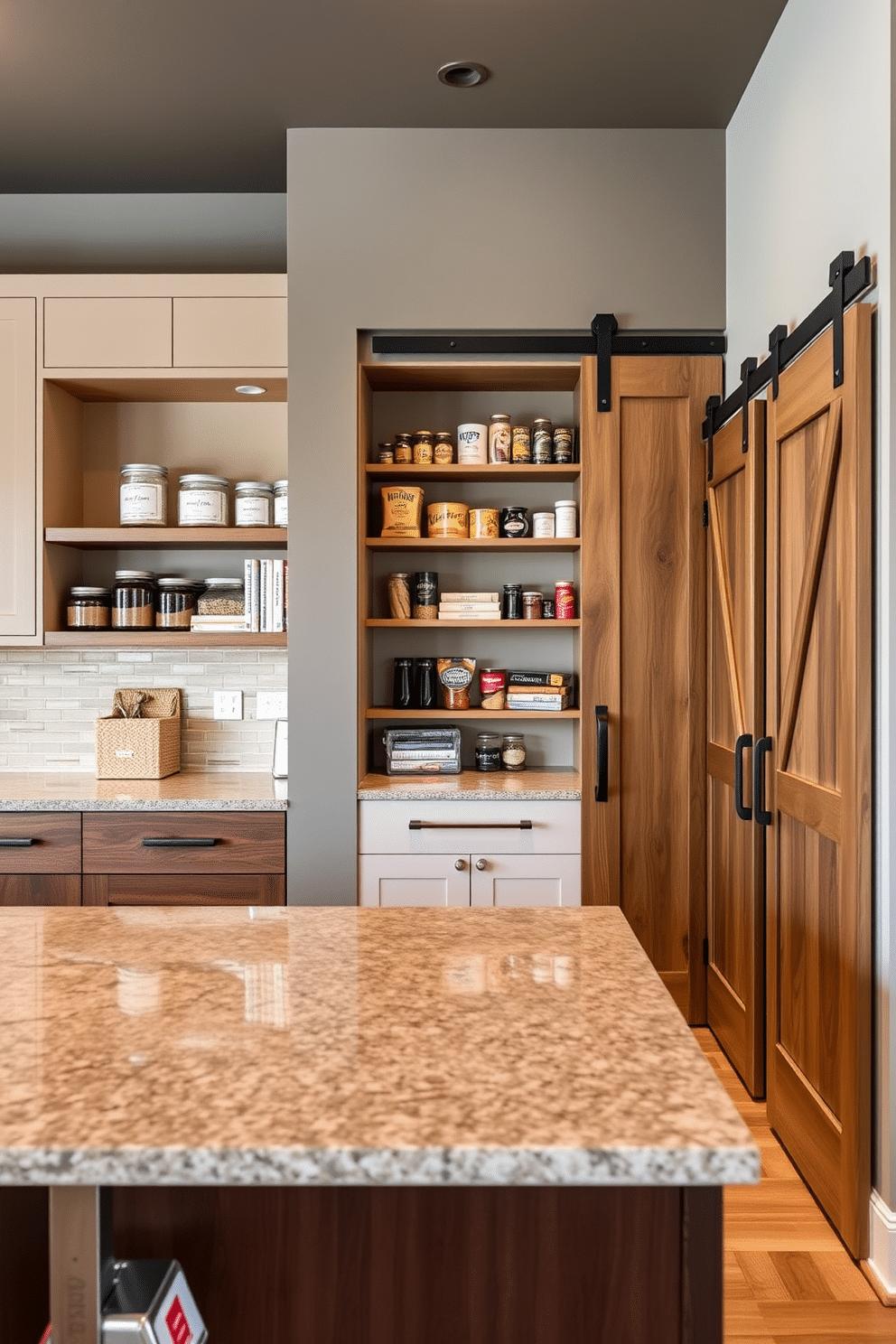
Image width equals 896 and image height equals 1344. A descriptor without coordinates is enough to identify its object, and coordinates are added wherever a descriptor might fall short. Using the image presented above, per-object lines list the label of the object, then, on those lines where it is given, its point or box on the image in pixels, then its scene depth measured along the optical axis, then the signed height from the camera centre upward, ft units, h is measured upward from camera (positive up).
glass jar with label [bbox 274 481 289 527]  11.41 +1.64
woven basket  11.23 -1.07
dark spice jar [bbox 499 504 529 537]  11.22 +1.43
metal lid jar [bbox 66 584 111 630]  11.35 +0.45
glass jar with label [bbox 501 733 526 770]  11.50 -1.12
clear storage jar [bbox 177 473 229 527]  11.34 +1.65
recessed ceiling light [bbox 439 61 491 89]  9.45 +5.38
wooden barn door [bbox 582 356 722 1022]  10.75 +0.14
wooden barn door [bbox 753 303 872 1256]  6.63 -0.85
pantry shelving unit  11.71 +1.04
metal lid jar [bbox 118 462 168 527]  11.28 +1.69
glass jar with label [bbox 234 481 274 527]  11.35 +1.62
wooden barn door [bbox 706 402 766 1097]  8.91 -0.77
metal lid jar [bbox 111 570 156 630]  11.39 +0.54
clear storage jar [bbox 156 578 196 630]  11.43 +0.51
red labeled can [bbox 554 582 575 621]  11.22 +0.57
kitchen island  2.74 -1.34
